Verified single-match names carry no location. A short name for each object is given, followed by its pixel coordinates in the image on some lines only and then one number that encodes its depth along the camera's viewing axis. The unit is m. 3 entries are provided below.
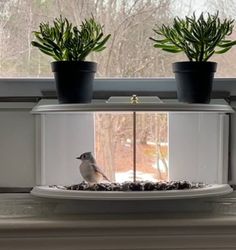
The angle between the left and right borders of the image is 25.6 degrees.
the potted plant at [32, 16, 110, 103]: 1.17
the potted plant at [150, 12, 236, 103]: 1.17
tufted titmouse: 1.19
